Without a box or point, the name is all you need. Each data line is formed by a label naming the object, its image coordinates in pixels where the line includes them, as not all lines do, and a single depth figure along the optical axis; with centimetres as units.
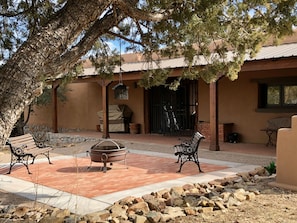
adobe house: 823
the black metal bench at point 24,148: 616
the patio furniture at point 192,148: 598
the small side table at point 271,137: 894
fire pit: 575
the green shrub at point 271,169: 562
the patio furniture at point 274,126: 864
